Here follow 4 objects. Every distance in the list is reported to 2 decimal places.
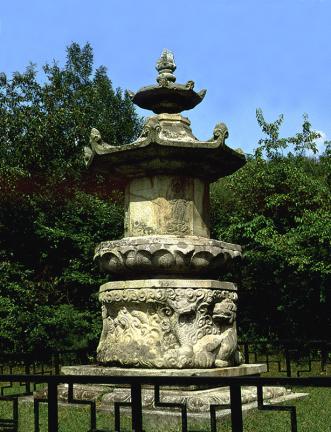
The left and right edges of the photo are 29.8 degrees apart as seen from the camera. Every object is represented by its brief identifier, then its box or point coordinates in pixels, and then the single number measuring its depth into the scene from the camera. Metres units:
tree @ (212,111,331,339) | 14.28
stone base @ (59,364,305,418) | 6.70
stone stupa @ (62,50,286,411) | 7.51
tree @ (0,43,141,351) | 15.30
